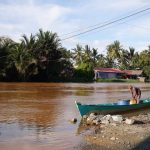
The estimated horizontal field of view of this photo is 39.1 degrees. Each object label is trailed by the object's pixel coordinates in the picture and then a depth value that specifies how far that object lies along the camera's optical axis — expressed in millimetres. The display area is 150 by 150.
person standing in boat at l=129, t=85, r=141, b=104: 11736
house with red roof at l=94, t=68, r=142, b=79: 48367
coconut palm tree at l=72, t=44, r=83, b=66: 48391
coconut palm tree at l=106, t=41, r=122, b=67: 52421
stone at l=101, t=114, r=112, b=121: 8587
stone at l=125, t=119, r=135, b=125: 8168
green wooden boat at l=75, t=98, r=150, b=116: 9365
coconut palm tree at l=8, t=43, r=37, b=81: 32185
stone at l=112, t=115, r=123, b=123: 8474
